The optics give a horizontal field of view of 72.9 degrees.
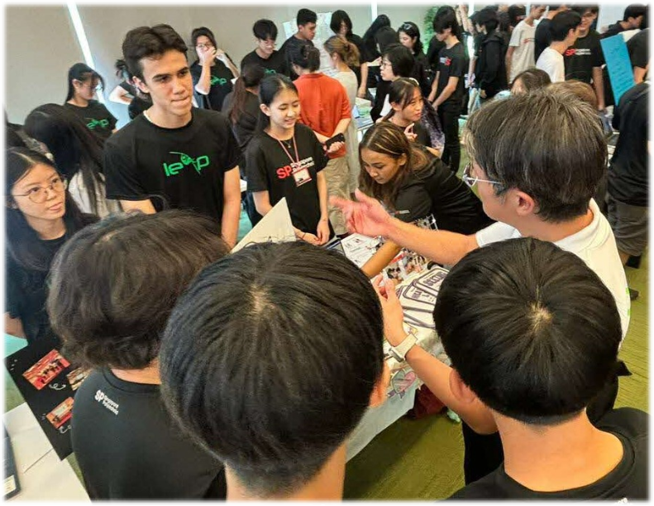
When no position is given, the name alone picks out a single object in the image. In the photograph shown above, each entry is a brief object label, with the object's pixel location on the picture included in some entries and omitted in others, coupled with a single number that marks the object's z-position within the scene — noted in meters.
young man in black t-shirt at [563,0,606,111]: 2.60
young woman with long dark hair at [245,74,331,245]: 1.95
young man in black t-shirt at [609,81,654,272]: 2.04
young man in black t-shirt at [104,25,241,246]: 1.52
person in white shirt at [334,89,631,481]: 0.91
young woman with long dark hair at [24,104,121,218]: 2.04
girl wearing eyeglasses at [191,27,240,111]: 3.60
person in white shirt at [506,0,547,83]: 3.35
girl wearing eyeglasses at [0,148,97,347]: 1.35
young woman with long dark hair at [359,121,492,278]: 1.73
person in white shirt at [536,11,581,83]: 2.56
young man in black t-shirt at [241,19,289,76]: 3.53
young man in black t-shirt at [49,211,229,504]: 0.61
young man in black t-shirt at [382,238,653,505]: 0.56
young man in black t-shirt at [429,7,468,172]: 3.68
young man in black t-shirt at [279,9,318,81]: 3.69
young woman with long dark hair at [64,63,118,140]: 2.69
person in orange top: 2.74
